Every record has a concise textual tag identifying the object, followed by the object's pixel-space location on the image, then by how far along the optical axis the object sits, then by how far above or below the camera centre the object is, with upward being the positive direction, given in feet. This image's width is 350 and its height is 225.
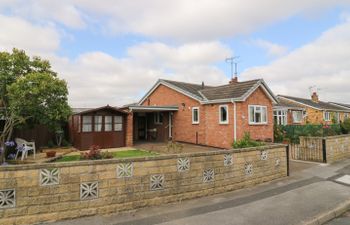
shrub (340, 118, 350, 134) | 81.30 -0.36
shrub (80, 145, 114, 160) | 34.50 -4.04
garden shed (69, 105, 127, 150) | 52.43 -0.16
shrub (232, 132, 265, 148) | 32.94 -2.31
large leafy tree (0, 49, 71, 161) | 33.55 +5.04
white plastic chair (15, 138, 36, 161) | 38.83 -3.13
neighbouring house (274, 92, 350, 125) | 92.77 +6.15
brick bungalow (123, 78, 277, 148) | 54.08 +3.25
